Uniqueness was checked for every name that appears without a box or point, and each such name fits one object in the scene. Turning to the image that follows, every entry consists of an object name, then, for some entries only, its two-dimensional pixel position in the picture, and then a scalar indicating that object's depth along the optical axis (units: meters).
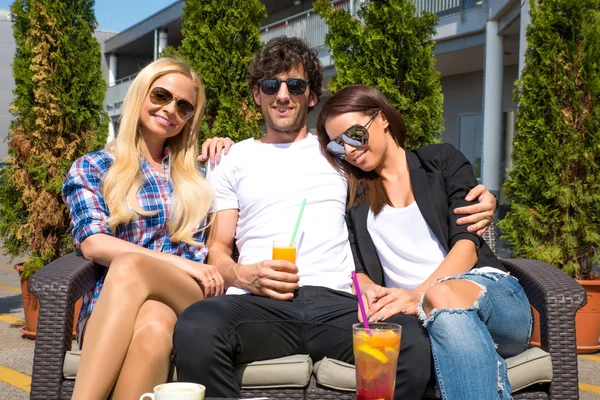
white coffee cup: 1.71
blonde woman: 2.37
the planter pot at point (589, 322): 5.08
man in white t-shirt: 2.47
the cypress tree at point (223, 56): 6.27
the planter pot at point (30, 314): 5.45
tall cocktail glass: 2.04
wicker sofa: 2.53
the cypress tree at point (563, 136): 5.37
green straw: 2.75
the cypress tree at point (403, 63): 5.44
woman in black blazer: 2.52
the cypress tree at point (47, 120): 5.79
